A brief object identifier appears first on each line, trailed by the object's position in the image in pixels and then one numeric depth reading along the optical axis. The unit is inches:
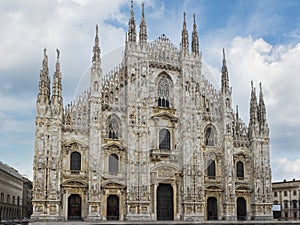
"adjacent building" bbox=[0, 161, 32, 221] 2561.5
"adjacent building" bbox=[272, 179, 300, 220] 2696.9
